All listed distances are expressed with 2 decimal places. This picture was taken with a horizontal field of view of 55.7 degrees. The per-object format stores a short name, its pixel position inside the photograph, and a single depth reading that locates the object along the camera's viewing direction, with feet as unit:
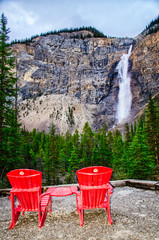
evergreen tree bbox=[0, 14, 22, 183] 29.60
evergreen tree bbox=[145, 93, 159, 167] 44.46
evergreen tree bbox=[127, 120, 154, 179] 34.40
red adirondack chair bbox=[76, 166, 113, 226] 8.93
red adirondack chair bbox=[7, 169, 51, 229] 8.86
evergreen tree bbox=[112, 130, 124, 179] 75.03
